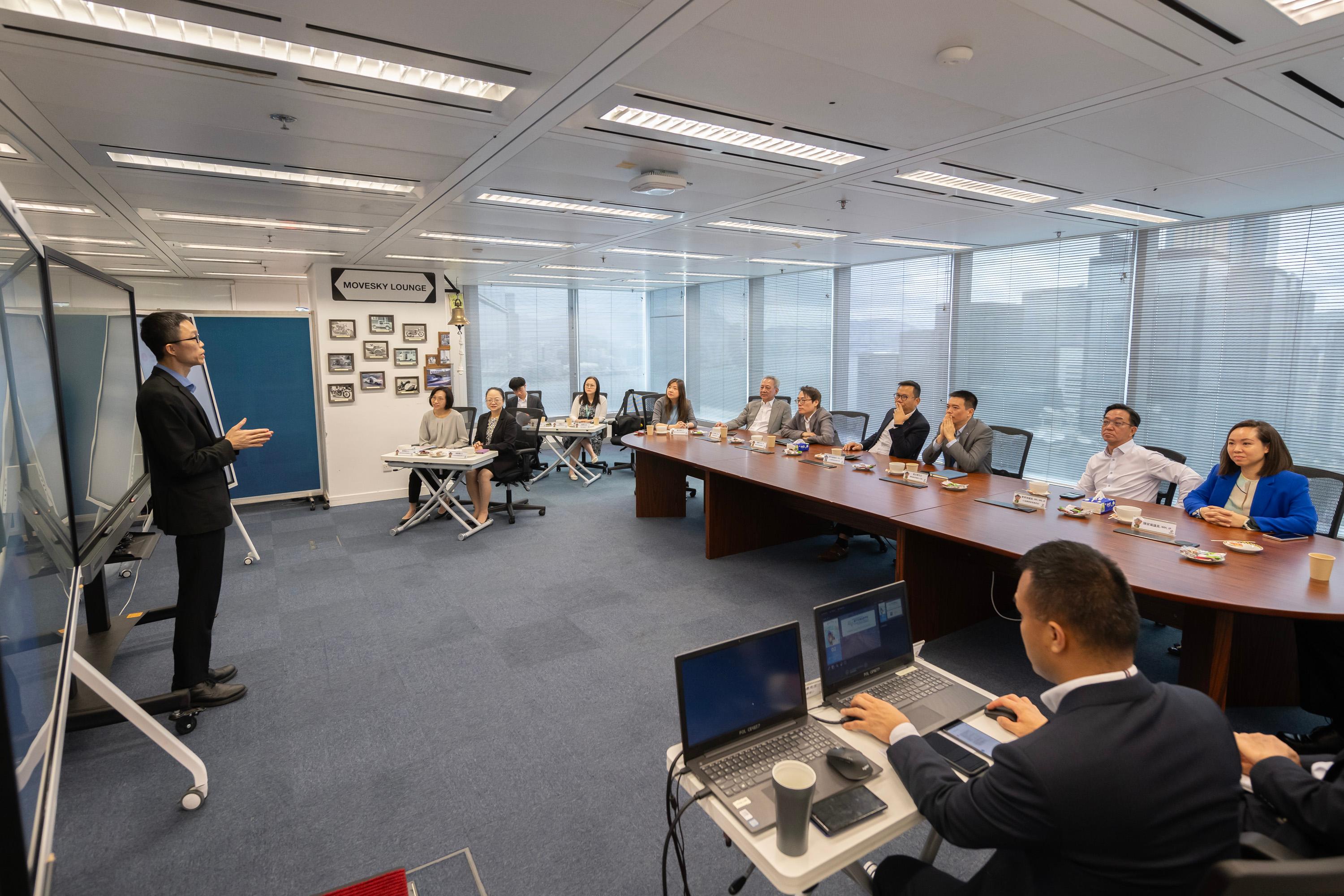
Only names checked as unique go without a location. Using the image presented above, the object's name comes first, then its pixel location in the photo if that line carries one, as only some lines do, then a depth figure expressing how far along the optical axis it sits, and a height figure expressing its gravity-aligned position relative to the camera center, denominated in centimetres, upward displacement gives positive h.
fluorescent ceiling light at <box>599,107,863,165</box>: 295 +114
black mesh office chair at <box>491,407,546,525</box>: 657 -117
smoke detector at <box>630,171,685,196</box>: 371 +106
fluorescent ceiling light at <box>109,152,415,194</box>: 344 +109
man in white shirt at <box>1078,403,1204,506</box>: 403 -65
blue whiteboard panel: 683 -29
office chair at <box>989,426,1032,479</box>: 514 -70
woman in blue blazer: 310 -62
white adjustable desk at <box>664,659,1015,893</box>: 121 -95
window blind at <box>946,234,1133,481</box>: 618 +28
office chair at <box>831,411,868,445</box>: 691 -66
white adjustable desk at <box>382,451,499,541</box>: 595 -117
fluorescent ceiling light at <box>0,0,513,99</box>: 198 +111
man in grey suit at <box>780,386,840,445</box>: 641 -58
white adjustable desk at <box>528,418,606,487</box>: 825 -105
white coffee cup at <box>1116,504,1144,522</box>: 328 -76
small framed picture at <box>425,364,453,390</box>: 799 -14
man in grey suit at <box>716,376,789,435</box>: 707 -55
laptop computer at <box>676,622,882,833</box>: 144 -87
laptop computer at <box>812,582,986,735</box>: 172 -85
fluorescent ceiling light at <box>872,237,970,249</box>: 638 +125
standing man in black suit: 277 -48
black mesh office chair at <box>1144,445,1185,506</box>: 415 -81
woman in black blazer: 645 -83
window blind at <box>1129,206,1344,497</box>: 491 +27
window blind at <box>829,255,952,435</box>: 770 +40
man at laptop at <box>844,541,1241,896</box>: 110 -72
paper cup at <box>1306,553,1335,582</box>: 241 -76
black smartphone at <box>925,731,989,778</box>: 148 -93
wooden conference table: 247 -85
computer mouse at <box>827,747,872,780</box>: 145 -91
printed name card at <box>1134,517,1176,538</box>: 307 -78
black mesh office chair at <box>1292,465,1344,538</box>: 334 -72
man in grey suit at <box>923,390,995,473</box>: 480 -55
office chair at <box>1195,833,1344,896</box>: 84 -67
